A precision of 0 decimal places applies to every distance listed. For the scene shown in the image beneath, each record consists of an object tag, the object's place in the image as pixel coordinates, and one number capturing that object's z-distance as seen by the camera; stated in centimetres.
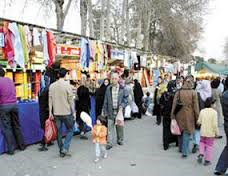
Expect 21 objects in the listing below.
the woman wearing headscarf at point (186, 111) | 801
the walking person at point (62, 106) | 772
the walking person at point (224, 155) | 651
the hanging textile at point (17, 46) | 920
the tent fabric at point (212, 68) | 2303
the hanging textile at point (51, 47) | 1041
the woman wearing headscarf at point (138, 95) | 1430
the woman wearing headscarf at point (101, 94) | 1030
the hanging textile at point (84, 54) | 1205
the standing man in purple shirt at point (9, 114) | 803
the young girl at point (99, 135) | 762
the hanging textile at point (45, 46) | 1027
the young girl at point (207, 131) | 727
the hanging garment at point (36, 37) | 995
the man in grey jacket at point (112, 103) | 885
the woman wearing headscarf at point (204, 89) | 1043
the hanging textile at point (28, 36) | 963
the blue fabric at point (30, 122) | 866
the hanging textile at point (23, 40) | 947
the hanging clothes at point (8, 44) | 905
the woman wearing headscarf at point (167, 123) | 886
